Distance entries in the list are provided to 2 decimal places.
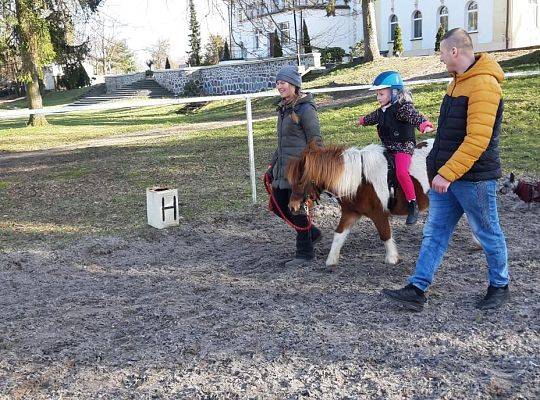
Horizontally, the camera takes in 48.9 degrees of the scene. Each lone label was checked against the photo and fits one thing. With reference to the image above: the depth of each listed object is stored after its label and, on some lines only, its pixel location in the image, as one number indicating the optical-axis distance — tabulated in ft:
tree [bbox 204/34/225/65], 164.93
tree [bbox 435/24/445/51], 110.87
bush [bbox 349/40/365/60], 120.39
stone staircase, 127.65
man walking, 11.39
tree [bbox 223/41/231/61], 134.75
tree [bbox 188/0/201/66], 151.23
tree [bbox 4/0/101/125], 61.17
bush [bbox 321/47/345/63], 118.01
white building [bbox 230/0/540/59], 109.60
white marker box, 21.70
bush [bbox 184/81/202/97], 117.50
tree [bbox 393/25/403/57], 111.04
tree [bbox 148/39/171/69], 254.72
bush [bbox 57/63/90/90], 169.98
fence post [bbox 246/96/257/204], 24.12
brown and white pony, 15.34
